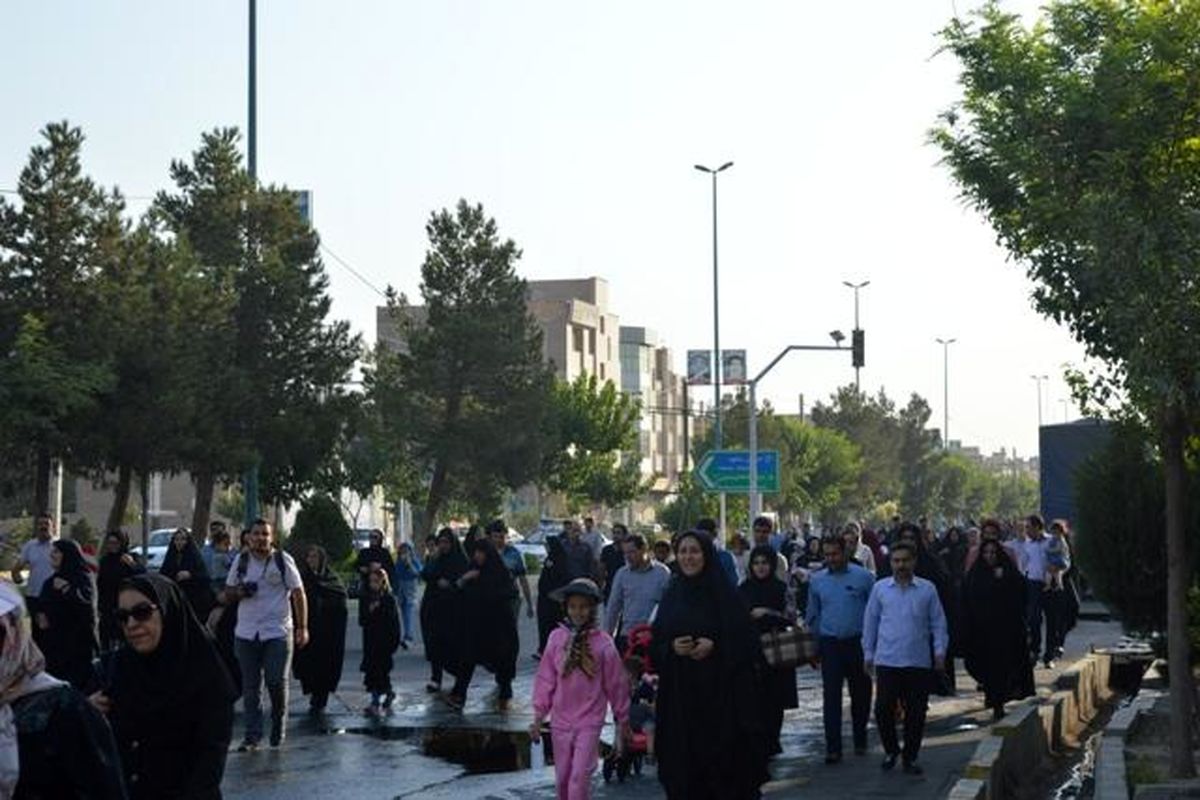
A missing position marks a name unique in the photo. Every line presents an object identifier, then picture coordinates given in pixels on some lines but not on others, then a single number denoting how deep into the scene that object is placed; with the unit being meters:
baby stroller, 14.41
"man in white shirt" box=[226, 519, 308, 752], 16.91
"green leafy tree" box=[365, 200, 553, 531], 72.81
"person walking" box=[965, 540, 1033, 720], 19.42
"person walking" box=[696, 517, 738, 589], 19.13
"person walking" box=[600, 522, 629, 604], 28.65
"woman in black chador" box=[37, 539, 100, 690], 18.92
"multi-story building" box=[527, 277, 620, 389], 141.75
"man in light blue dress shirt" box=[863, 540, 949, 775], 14.88
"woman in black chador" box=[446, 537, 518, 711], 21.39
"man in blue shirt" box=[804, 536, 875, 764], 16.33
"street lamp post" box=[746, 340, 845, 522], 52.06
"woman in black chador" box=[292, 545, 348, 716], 19.98
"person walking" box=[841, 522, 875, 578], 21.24
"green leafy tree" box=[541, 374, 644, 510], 94.94
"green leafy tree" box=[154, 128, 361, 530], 54.03
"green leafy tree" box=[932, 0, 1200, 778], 11.57
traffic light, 50.84
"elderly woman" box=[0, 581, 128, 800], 5.16
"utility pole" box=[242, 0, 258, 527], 35.97
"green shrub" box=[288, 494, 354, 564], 46.28
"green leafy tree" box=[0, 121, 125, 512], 42.97
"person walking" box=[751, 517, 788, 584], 21.07
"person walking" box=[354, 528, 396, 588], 21.27
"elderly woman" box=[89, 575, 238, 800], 6.70
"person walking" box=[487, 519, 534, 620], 22.48
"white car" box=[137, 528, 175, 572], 48.59
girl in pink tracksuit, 11.57
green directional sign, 53.56
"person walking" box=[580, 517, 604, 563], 28.30
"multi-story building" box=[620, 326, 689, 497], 163.00
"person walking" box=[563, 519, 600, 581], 26.84
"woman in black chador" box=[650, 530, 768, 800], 10.53
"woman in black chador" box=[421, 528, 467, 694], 21.81
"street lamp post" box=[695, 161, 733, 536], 67.94
